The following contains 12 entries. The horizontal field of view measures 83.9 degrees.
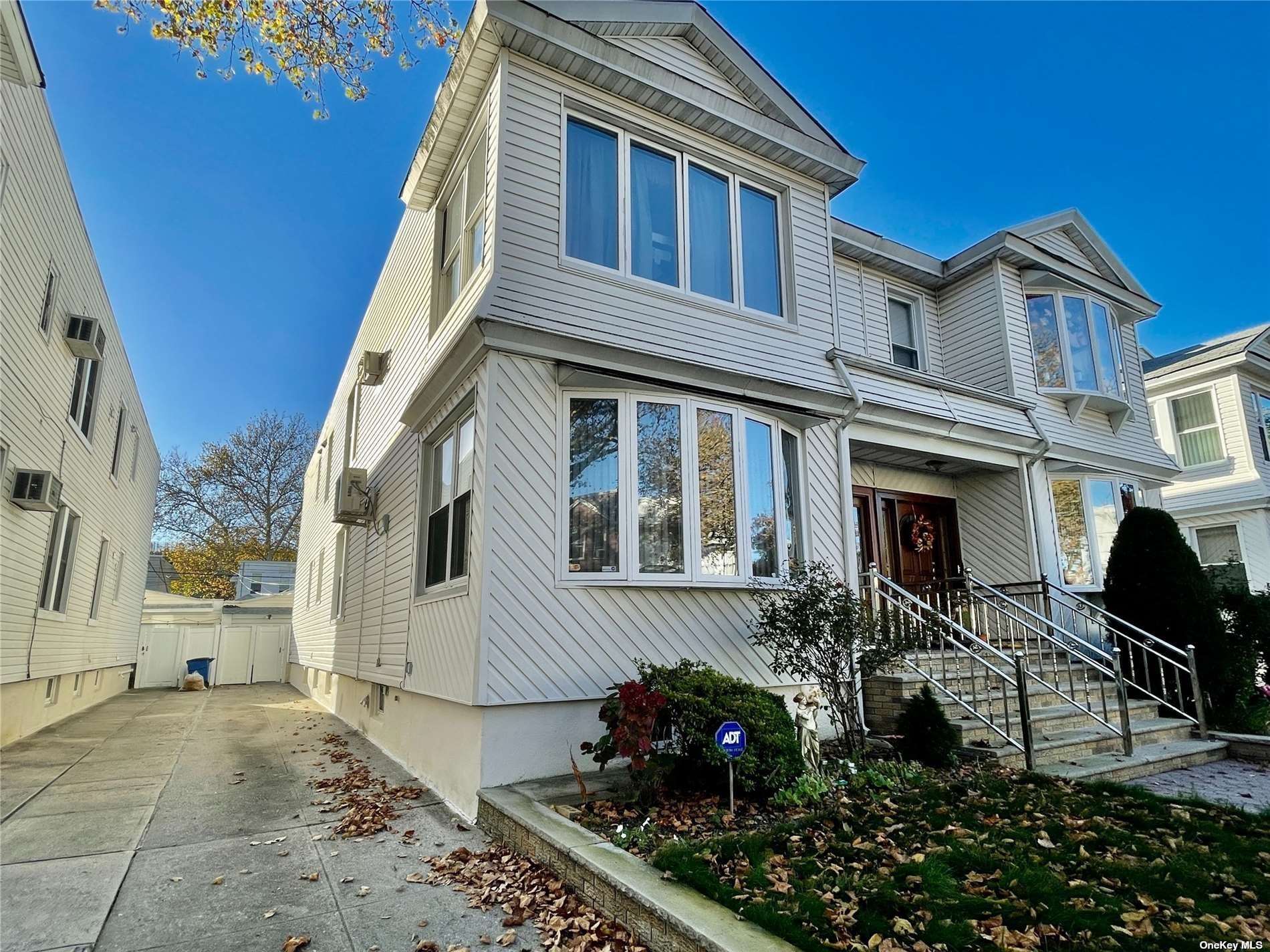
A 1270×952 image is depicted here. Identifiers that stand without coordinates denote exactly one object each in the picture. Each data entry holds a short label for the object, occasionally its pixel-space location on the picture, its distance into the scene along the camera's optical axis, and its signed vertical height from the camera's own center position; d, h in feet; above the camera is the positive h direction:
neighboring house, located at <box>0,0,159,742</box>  25.25 +9.27
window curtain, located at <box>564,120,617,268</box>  22.04 +13.24
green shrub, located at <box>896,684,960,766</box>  18.61 -3.02
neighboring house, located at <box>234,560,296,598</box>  95.61 +6.12
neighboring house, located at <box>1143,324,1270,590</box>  51.88 +12.97
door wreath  35.14 +4.14
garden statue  16.72 -2.87
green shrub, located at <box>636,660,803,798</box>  15.57 -2.50
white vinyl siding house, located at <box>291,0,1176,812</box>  19.11 +7.32
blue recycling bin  70.08 -4.26
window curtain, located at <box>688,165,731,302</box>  24.39 +13.31
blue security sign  14.23 -2.37
